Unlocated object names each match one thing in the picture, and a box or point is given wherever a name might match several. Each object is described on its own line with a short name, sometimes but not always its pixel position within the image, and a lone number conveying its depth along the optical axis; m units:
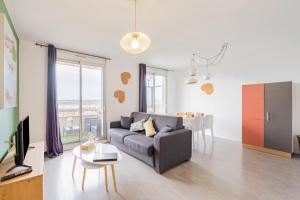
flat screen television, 1.42
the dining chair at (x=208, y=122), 4.54
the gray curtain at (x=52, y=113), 3.41
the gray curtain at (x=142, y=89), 5.21
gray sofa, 2.67
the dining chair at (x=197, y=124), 4.18
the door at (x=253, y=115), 3.80
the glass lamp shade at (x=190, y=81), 4.01
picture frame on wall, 1.53
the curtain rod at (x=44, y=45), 3.36
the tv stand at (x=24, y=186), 1.24
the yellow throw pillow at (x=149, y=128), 3.44
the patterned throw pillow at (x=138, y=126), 3.78
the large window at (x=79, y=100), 3.88
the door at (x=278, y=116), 3.37
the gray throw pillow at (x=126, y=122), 4.22
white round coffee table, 2.12
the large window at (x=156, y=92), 5.97
